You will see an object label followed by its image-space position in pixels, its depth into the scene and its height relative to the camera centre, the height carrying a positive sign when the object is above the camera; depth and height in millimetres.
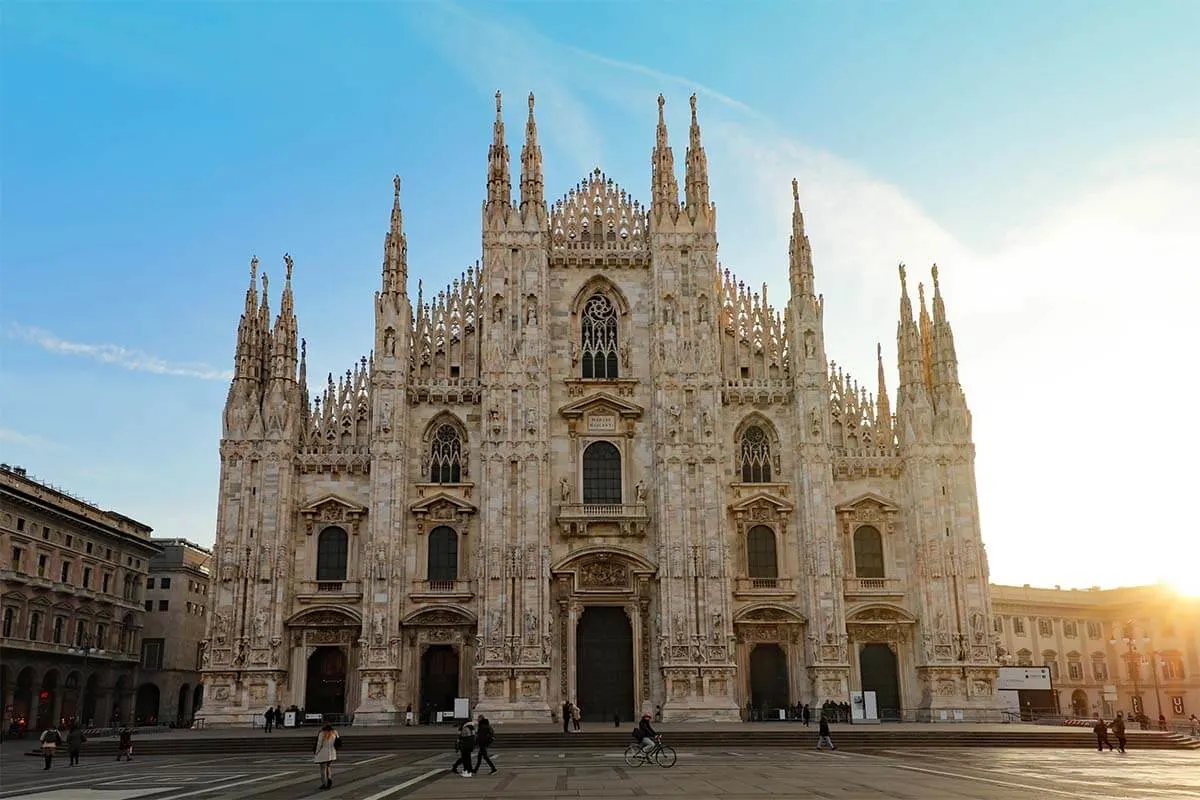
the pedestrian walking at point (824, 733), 33834 -1552
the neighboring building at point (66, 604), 54281 +4606
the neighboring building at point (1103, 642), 80125 +2872
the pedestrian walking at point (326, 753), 22220 -1322
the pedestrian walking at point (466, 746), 24344 -1318
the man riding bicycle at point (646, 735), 27031 -1240
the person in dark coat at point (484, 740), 25625 -1264
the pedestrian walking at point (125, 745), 33844 -1725
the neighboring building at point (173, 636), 72500 +3513
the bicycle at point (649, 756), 27562 -1799
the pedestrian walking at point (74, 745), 33844 -1707
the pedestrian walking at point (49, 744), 31445 -1553
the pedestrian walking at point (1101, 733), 32969 -1585
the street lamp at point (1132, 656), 48281 +1069
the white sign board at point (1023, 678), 45531 +121
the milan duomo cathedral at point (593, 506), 44688 +7472
